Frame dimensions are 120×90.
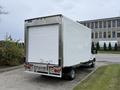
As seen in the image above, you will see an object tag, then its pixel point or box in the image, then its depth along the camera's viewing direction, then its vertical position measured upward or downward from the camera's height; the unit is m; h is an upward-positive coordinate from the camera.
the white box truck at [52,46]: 4.35 -0.01
